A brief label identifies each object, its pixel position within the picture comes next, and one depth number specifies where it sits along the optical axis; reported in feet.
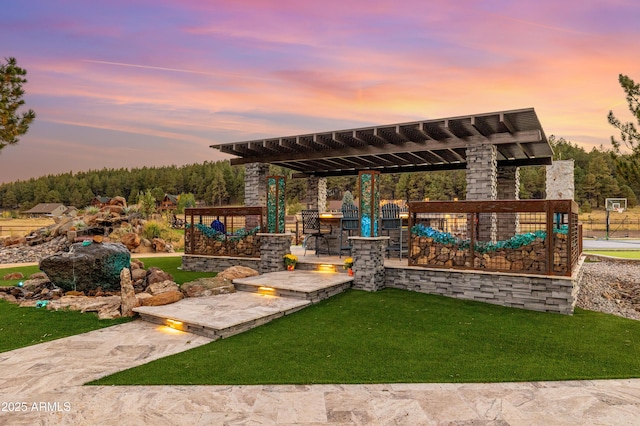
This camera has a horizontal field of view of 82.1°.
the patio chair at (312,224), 32.81
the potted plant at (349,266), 27.76
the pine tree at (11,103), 31.24
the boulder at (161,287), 24.03
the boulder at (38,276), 29.32
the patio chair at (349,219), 31.32
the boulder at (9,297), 23.81
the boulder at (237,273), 27.99
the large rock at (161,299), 21.83
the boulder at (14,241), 55.36
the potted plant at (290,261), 30.39
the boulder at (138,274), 28.32
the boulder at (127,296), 21.24
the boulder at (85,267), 24.56
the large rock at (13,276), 31.73
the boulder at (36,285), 26.27
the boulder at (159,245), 54.49
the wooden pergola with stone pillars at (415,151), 30.53
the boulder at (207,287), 24.53
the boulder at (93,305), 21.01
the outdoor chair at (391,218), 30.19
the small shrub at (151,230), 57.57
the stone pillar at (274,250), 30.60
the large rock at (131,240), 53.06
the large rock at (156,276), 27.17
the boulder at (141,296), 21.99
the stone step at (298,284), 23.40
